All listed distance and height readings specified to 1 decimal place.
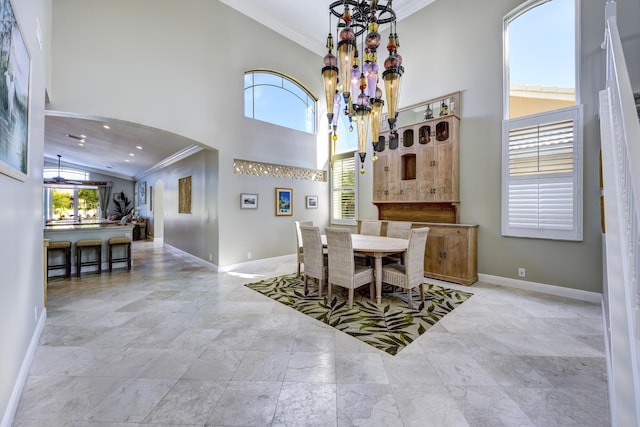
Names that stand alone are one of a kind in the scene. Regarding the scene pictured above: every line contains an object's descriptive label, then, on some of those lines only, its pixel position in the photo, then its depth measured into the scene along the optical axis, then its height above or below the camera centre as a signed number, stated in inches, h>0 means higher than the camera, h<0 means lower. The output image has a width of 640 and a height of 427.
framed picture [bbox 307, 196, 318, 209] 256.6 +14.3
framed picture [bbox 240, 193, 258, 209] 208.0 +12.9
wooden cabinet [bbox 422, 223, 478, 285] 161.3 -24.8
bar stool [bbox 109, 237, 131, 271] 204.4 -25.9
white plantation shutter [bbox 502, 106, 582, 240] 136.6 +22.7
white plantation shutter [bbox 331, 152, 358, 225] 255.4 +27.1
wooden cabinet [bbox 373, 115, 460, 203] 175.6 +38.3
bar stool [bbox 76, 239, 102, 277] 191.9 -25.2
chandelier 107.0 +64.2
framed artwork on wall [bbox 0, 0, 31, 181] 58.0 +31.0
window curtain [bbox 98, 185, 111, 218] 475.2 +31.4
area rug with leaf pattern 100.6 -45.7
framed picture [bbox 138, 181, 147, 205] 415.0 +40.0
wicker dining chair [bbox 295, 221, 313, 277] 169.9 -20.1
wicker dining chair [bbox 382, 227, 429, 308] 123.1 -27.9
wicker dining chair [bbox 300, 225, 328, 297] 133.8 -21.2
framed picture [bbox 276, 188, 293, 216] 232.5 +13.8
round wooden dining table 124.0 -16.2
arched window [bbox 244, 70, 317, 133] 217.0 +107.3
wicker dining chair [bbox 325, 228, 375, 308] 121.6 -23.9
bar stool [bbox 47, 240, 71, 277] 182.4 -26.4
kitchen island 188.5 -13.2
